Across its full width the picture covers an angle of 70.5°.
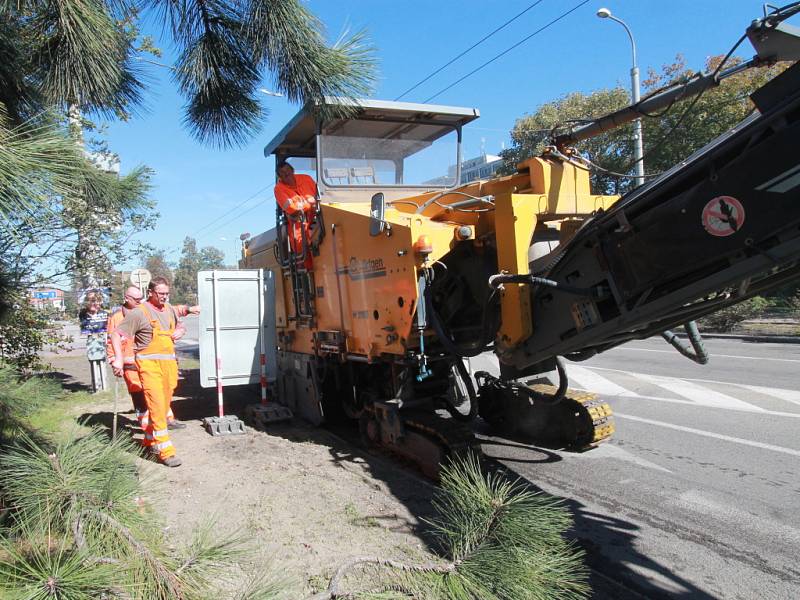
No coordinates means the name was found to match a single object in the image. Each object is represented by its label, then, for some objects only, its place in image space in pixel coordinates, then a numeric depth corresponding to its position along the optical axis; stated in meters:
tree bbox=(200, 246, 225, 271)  83.19
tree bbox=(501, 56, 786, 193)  17.78
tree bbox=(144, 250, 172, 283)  52.99
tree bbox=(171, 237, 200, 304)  66.35
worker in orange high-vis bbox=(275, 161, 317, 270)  6.11
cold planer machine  2.64
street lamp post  13.48
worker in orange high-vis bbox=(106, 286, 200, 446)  6.11
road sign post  10.02
